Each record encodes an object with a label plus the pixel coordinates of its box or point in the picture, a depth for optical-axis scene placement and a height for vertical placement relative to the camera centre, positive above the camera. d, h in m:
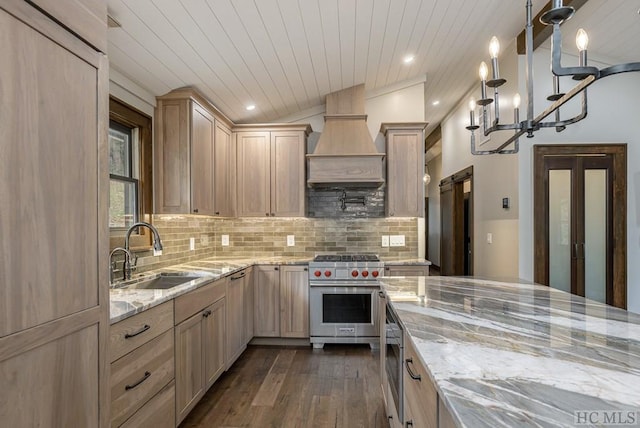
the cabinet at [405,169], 3.87 +0.58
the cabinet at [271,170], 3.91 +0.58
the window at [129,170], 2.53 +0.40
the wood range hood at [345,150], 3.69 +0.78
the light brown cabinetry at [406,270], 3.62 -0.52
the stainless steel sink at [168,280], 2.62 -0.45
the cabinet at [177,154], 2.92 +0.57
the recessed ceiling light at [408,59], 3.50 +1.67
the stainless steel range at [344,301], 3.50 -0.83
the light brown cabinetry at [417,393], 1.03 -0.59
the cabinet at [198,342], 2.07 -0.83
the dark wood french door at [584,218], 3.63 +0.03
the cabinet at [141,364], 1.50 -0.70
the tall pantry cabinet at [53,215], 0.94 +0.02
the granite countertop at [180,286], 1.63 -0.41
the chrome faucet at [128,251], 2.23 -0.19
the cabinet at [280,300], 3.58 -0.83
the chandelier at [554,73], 1.23 +0.63
